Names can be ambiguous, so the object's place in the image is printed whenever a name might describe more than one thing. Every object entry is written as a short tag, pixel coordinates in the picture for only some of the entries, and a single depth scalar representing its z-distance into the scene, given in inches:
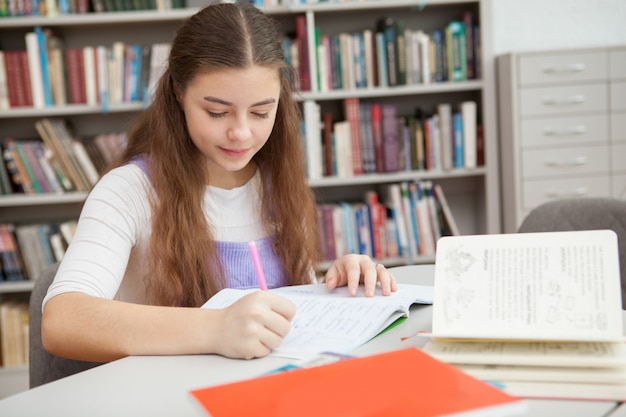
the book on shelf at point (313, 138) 113.3
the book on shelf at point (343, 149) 115.0
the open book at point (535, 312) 28.9
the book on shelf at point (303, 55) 112.4
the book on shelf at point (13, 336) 113.9
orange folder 23.5
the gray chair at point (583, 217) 59.1
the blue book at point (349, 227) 116.3
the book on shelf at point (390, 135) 115.2
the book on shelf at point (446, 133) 115.7
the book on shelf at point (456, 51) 114.6
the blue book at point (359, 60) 113.7
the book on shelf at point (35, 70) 109.6
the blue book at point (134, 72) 111.5
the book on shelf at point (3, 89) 110.6
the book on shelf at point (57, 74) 110.9
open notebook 35.1
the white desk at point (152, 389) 28.3
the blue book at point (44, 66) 109.8
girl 37.0
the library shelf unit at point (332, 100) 112.0
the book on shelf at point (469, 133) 116.2
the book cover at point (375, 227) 116.5
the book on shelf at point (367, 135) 115.4
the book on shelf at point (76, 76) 111.3
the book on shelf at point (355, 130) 114.7
